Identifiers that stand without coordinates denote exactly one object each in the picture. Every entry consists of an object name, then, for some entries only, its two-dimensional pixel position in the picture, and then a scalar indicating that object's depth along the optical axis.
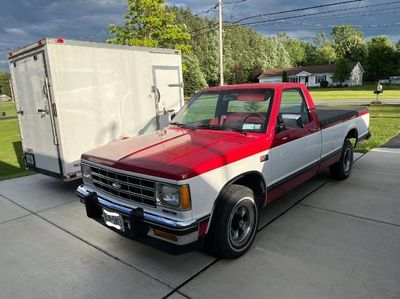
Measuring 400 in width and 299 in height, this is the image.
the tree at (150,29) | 24.92
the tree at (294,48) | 100.89
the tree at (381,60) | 68.00
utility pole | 24.40
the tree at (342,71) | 63.66
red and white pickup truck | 2.99
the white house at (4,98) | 75.01
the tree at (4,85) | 86.74
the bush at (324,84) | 66.44
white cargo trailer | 5.42
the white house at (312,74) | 68.31
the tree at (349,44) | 76.81
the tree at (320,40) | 108.75
